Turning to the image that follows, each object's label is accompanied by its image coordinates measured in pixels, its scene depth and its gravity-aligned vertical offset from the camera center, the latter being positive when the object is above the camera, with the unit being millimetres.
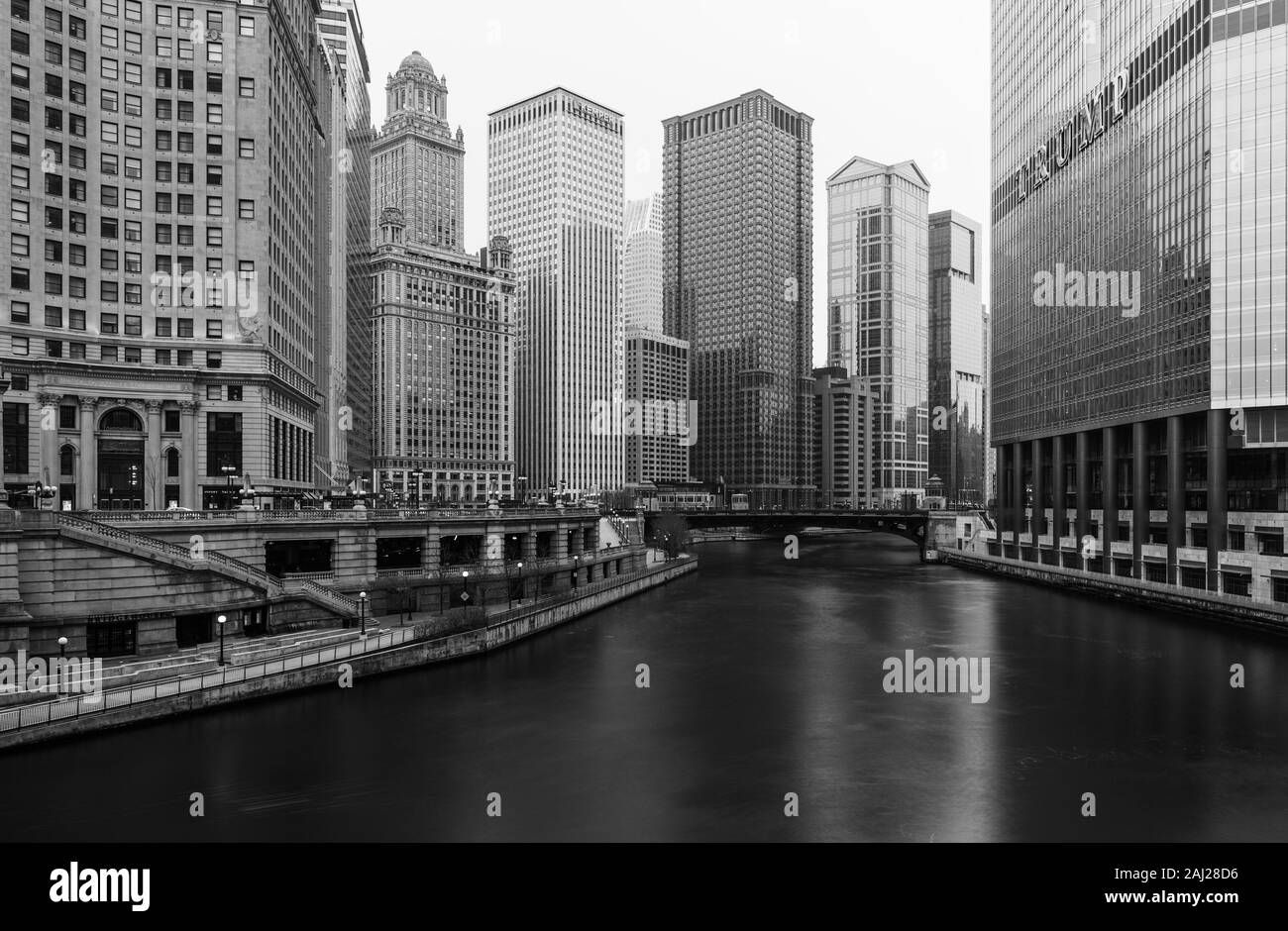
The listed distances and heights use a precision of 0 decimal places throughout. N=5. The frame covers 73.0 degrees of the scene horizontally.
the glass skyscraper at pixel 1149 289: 71438 +18327
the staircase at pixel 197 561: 42688 -4660
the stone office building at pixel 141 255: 57750 +15499
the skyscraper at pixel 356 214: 138000 +47392
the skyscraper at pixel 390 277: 197625 +44774
